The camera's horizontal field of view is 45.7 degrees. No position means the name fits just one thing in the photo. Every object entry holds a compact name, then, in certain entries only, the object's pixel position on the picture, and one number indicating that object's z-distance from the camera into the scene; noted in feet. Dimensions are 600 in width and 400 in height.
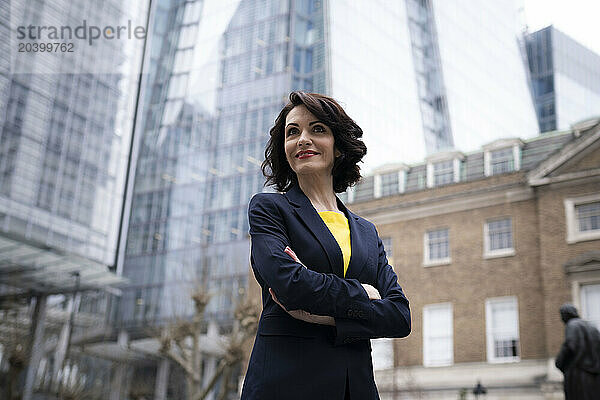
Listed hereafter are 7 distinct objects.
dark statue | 24.62
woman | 7.20
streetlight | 73.67
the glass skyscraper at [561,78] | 241.55
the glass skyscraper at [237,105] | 153.48
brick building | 76.13
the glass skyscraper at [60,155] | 106.11
